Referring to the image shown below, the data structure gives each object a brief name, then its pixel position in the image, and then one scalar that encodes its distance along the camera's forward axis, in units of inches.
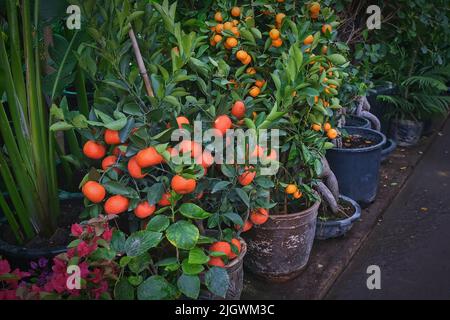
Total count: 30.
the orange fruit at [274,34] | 85.2
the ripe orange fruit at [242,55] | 84.1
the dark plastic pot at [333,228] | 109.3
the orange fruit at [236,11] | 87.9
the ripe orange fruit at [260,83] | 86.5
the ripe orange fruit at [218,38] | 86.1
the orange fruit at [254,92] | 83.2
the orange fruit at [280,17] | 87.2
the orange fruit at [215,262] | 68.7
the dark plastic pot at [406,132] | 174.4
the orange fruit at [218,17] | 87.5
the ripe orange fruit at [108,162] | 65.8
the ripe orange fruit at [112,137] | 63.4
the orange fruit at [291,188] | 86.7
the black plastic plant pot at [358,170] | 123.6
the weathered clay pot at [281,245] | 90.7
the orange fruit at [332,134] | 91.7
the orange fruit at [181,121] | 64.3
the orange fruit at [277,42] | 86.0
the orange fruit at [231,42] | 83.9
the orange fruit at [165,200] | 65.6
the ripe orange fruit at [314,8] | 90.7
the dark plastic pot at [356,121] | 149.6
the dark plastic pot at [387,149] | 150.9
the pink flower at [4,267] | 58.8
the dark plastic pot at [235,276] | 73.7
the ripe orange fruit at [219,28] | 86.1
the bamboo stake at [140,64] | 65.1
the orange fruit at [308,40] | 85.1
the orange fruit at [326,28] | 90.4
